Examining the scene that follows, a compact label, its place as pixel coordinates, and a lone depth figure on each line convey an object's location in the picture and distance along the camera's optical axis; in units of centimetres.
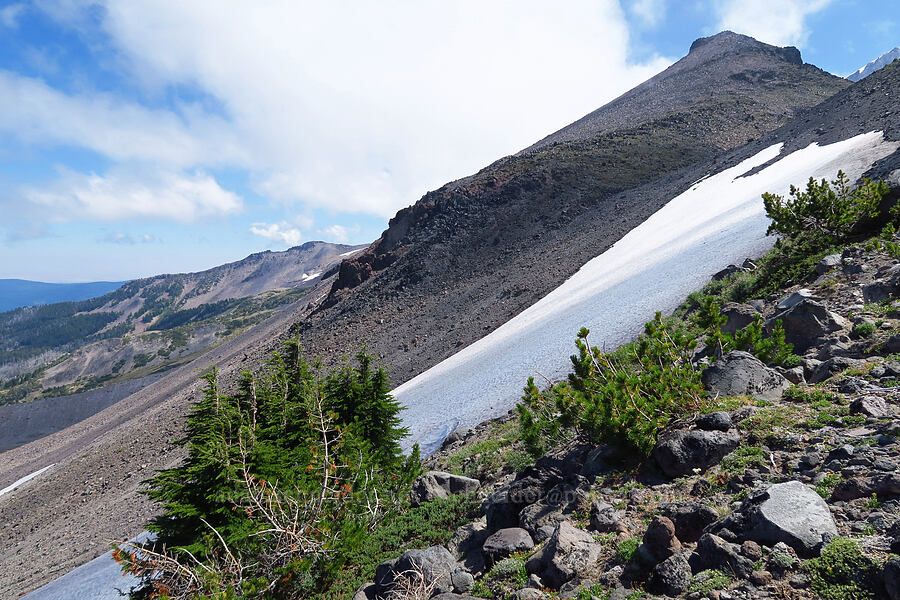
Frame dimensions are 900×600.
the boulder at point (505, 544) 543
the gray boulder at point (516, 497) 626
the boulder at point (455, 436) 1292
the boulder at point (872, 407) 485
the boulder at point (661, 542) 405
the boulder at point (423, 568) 523
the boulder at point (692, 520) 424
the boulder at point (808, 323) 741
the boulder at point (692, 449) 523
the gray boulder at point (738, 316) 916
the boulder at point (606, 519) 500
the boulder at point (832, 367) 625
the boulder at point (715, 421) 543
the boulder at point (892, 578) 272
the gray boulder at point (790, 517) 348
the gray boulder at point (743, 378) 630
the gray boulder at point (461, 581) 513
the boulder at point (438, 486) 876
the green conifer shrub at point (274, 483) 585
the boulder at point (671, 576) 367
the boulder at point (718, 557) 347
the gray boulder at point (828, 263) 942
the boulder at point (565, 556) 445
